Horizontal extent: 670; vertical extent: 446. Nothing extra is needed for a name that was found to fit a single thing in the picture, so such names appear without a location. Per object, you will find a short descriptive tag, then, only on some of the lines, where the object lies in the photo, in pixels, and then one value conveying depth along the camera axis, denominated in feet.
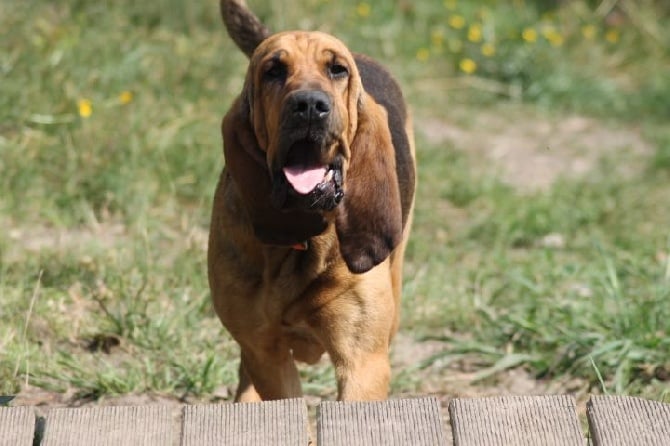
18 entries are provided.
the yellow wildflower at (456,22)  69.21
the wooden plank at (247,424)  21.99
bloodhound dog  28.53
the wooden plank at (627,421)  22.13
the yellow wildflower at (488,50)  66.33
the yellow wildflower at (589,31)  71.26
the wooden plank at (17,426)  22.03
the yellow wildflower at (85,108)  46.45
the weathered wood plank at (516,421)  22.12
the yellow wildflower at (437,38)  67.36
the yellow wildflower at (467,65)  64.39
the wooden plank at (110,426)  22.06
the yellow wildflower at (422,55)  65.41
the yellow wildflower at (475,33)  67.10
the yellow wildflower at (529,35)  67.46
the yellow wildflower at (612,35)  71.97
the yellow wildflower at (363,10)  67.10
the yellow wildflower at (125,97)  47.85
